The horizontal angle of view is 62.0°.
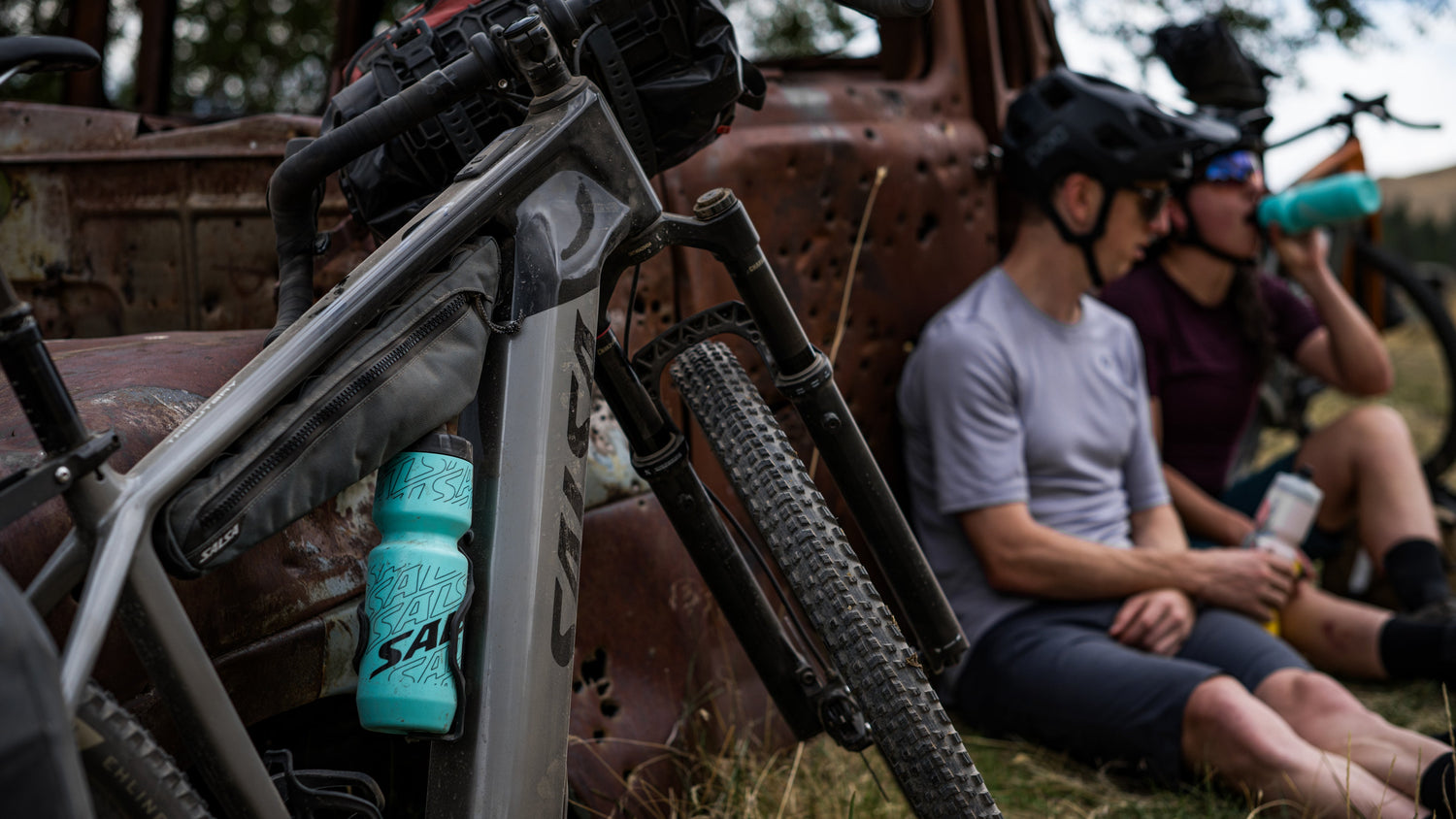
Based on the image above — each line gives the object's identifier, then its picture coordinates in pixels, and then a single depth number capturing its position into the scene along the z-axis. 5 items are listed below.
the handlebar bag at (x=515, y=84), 1.35
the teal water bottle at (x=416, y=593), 1.09
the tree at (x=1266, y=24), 5.41
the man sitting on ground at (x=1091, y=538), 2.20
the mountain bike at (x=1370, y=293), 3.83
